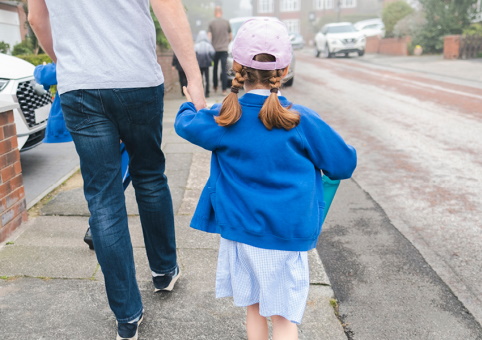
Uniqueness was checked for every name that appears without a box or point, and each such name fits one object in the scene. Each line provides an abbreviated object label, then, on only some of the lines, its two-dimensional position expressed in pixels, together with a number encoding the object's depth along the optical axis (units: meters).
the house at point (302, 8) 77.75
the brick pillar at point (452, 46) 21.69
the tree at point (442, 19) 24.47
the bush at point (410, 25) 26.56
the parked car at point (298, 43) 41.84
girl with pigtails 1.81
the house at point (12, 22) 12.10
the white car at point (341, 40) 25.78
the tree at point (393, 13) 31.11
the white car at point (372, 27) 33.31
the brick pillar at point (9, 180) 3.39
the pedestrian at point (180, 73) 11.26
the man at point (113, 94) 2.08
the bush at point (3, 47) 9.75
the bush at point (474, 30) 22.27
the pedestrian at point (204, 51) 11.28
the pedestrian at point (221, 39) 11.70
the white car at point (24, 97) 4.71
